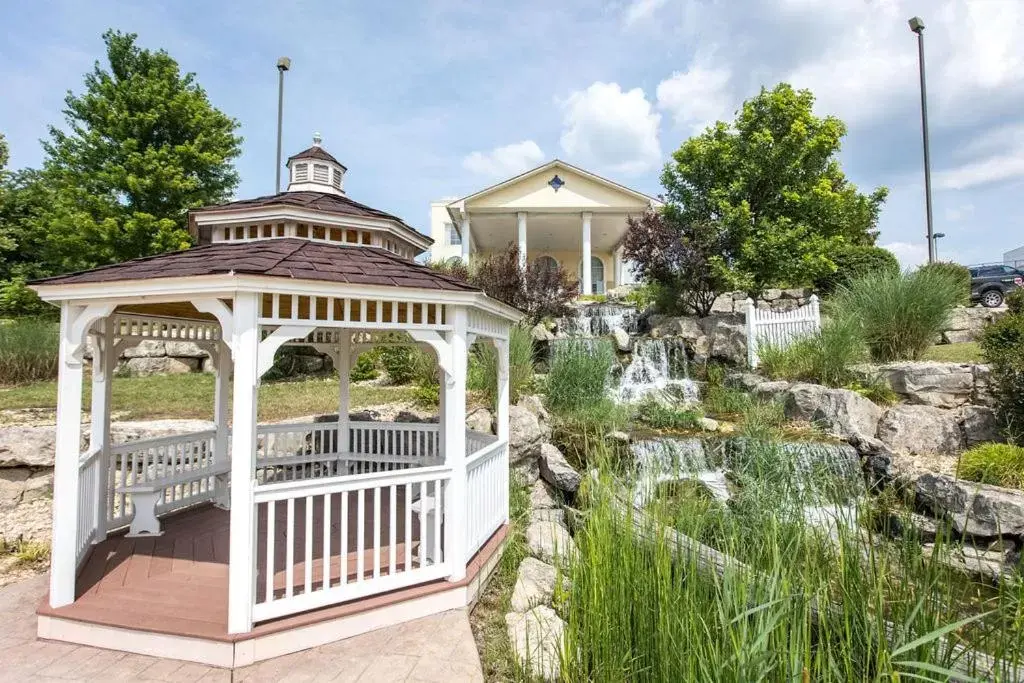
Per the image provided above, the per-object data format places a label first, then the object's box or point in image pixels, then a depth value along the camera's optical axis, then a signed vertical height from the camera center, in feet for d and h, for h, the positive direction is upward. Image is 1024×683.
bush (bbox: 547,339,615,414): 30.73 -1.25
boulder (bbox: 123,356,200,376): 42.63 -0.34
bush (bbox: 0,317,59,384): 33.32 +0.65
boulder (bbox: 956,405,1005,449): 25.44 -3.47
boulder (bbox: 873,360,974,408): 28.55 -1.47
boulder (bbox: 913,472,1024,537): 18.56 -5.66
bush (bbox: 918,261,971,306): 37.41 +7.52
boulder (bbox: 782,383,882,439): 27.96 -3.07
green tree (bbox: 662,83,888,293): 43.73 +15.24
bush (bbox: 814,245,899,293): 50.96 +10.17
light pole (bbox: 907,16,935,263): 57.62 +27.31
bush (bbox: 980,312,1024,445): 23.47 -0.53
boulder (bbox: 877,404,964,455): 26.50 -3.90
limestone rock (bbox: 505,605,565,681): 9.98 -6.42
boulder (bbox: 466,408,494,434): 25.66 -3.14
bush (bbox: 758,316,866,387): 31.68 +0.19
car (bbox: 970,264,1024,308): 52.42 +7.99
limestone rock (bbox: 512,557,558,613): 13.47 -6.49
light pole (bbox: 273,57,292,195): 50.29 +28.76
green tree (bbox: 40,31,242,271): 44.16 +19.00
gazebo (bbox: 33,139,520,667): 11.35 -3.32
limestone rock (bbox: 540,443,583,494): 24.11 -5.48
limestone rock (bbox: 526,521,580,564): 16.78 -6.36
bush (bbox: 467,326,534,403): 29.89 -0.46
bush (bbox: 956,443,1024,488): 20.33 -4.51
